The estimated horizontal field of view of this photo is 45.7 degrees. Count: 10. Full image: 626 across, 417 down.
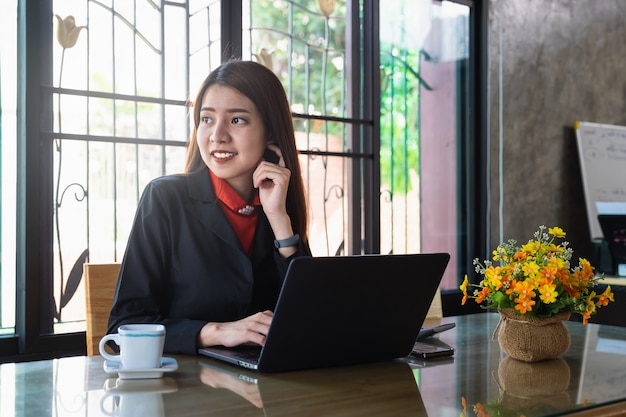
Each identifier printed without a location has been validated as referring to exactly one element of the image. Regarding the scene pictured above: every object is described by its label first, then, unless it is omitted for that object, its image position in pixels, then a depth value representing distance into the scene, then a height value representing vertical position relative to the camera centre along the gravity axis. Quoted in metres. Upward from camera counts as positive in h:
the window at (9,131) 2.82 +0.31
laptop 1.31 -0.19
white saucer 1.31 -0.29
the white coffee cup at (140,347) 1.33 -0.25
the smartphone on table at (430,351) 1.57 -0.30
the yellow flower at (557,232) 1.64 -0.05
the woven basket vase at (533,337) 1.53 -0.27
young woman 1.73 -0.02
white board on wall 4.73 +0.29
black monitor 4.01 -0.15
